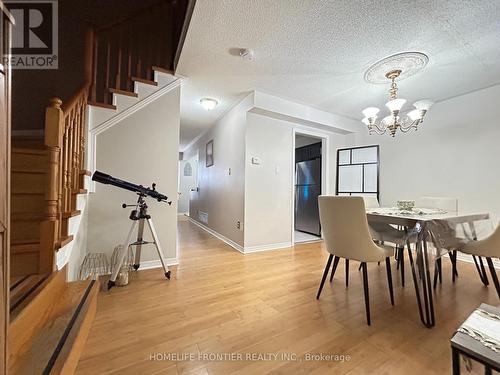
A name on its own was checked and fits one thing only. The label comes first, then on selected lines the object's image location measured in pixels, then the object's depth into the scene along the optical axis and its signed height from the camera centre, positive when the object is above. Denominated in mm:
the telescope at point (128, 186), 1844 -10
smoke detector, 2078 +1351
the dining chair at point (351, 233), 1521 -340
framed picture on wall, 4637 +737
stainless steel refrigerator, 4320 -153
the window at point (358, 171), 3914 +339
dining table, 1467 -350
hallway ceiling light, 3201 +1287
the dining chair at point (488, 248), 1609 -464
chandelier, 2072 +852
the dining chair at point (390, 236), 1951 -467
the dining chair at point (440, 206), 2061 -201
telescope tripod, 1918 -550
